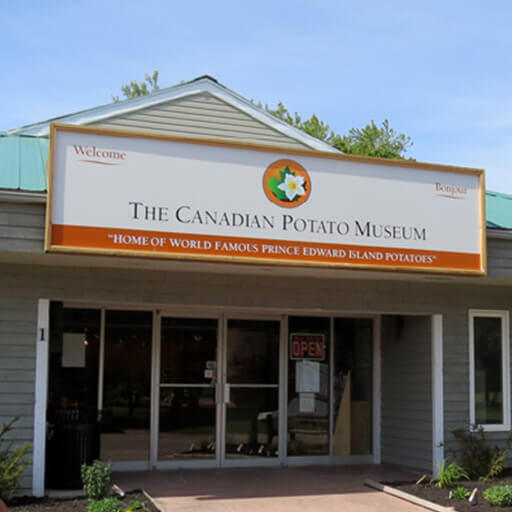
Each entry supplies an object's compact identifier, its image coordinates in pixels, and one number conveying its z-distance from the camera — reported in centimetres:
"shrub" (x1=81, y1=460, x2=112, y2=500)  880
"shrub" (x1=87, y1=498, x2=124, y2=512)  817
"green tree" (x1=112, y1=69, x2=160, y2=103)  4141
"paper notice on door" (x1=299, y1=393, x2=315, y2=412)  1225
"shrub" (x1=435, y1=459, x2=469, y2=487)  1024
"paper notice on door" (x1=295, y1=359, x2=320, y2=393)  1228
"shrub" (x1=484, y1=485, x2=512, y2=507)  916
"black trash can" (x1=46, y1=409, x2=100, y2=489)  967
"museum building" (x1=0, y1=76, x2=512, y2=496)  873
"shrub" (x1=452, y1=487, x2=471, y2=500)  956
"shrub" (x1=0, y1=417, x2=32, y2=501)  859
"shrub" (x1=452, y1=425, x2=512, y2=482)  1078
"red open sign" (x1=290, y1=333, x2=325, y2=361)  1227
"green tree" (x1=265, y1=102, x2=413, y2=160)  3851
